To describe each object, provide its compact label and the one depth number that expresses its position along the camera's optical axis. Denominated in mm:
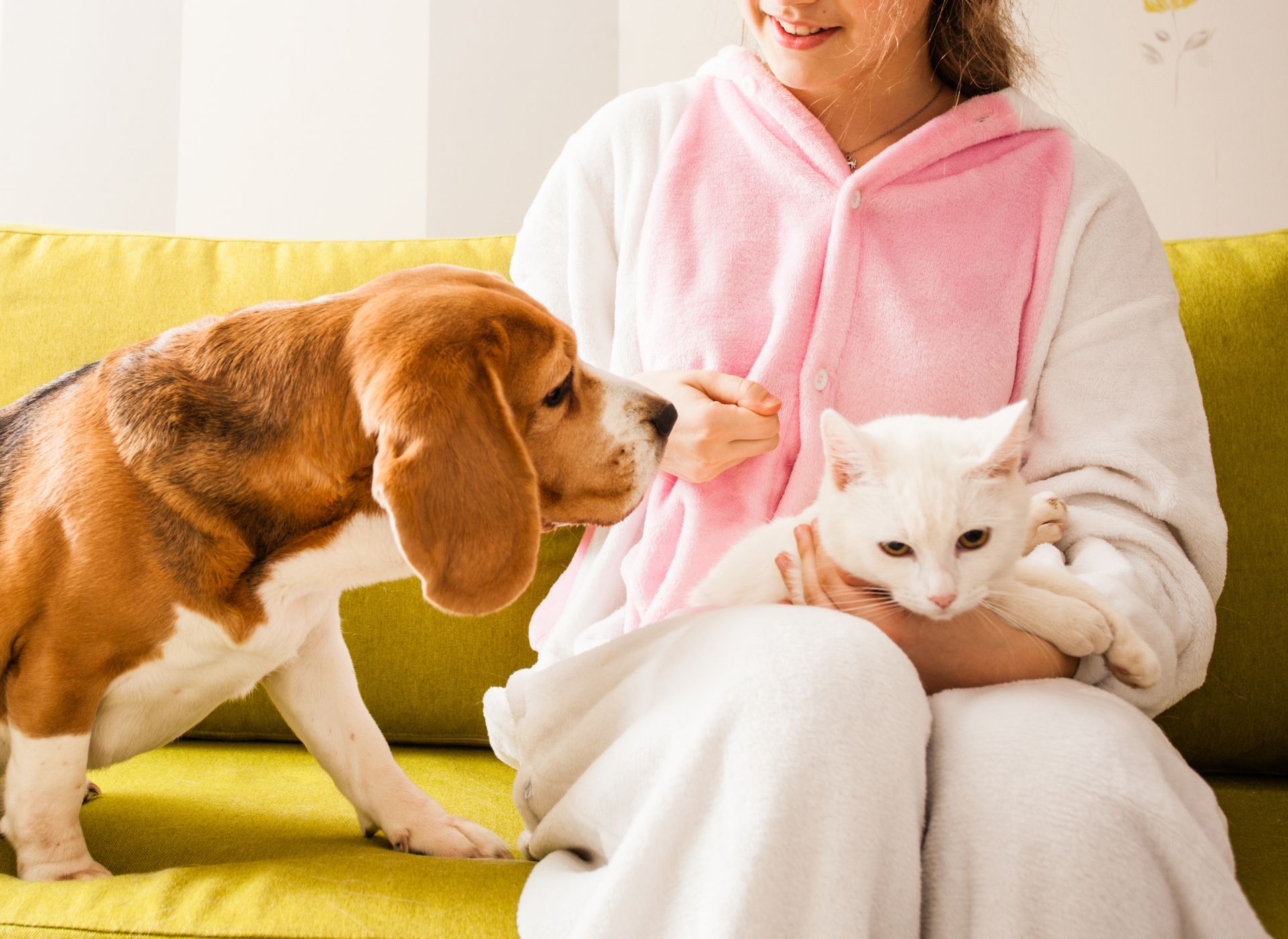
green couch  1103
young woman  823
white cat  1092
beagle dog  1078
